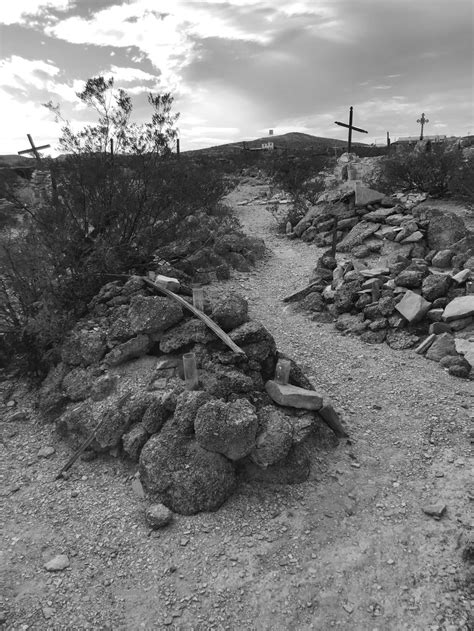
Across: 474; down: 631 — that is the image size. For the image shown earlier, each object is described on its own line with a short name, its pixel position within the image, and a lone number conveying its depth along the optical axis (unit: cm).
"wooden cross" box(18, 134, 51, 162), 1537
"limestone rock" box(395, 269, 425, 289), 734
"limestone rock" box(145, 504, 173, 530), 349
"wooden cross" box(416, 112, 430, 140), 4340
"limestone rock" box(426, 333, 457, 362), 588
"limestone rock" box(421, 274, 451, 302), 698
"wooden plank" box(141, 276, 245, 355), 477
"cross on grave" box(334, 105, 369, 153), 2286
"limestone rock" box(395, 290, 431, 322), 662
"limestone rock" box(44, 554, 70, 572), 321
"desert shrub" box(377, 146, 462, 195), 1278
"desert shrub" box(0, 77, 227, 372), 594
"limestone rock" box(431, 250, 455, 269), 836
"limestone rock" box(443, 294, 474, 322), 629
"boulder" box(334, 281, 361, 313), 763
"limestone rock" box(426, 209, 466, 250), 938
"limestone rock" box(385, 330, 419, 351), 636
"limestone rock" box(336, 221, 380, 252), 1100
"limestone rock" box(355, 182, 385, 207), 1266
